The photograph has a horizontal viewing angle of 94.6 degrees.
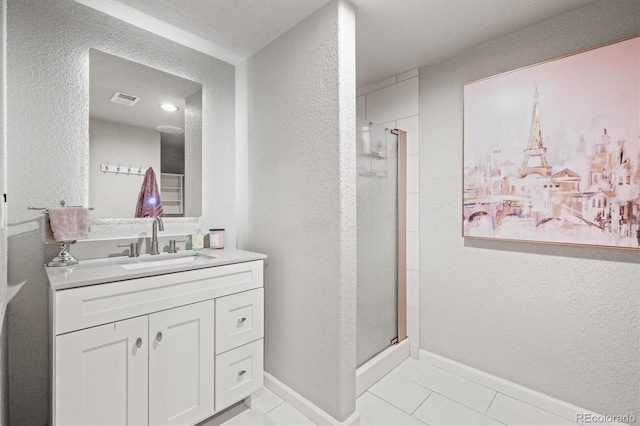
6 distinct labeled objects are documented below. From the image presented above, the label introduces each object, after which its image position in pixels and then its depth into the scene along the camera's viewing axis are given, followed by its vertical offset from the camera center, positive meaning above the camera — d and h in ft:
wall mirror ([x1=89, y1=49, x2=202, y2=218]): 5.40 +1.57
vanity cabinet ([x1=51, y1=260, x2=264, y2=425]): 3.75 -2.00
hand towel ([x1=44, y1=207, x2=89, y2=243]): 4.49 -0.15
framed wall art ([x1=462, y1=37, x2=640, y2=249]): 4.86 +1.14
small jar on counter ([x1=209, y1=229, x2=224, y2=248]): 6.59 -0.54
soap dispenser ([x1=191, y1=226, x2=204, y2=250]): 6.33 -0.59
